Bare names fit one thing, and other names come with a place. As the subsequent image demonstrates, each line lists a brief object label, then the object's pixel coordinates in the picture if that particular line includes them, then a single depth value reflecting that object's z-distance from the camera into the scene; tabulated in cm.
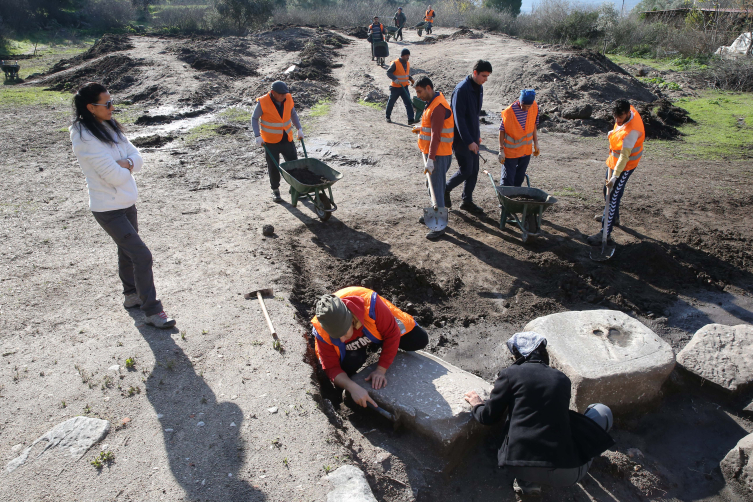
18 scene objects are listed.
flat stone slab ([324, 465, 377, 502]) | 250
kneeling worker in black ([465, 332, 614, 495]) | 257
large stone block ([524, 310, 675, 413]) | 335
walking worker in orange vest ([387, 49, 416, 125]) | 1086
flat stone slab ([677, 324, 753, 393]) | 356
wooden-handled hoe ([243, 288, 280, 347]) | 379
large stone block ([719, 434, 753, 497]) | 288
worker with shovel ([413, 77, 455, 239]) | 548
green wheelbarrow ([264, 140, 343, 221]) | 606
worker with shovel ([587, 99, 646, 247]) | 496
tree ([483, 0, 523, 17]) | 3446
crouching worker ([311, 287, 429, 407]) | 307
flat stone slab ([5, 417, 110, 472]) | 271
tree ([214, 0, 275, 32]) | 2833
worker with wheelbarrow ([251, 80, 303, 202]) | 634
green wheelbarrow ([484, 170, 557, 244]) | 521
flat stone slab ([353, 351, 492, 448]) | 305
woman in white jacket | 329
